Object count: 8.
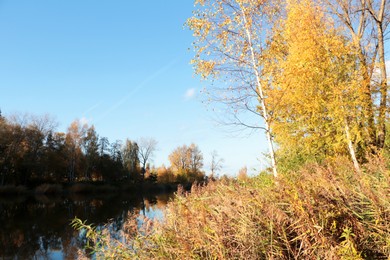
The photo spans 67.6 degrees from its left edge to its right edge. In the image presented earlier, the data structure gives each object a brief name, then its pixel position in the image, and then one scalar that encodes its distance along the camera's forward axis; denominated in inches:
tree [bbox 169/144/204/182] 3216.0
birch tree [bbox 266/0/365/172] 462.9
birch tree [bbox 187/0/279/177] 410.9
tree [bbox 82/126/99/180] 2357.3
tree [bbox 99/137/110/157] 2559.1
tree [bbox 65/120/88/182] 2194.9
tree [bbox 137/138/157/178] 2950.3
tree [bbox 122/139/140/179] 2738.9
